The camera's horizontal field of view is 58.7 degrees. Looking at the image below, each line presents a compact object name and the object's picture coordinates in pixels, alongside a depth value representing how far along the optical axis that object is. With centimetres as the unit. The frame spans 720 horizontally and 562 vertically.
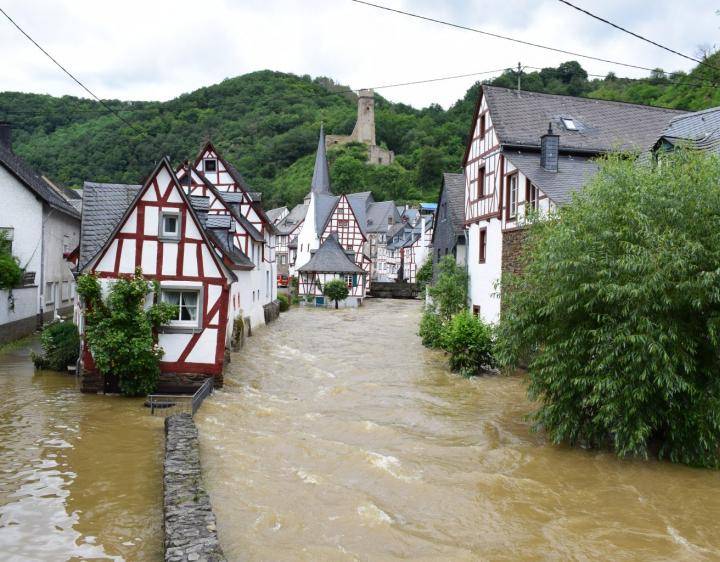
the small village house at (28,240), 2414
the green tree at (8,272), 2211
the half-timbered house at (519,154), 2058
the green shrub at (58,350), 1830
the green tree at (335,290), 4728
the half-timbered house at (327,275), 4902
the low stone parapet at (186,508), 665
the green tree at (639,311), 1015
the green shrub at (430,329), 2394
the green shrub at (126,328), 1476
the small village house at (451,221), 2848
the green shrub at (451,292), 2525
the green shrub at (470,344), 1948
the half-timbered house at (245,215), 2672
